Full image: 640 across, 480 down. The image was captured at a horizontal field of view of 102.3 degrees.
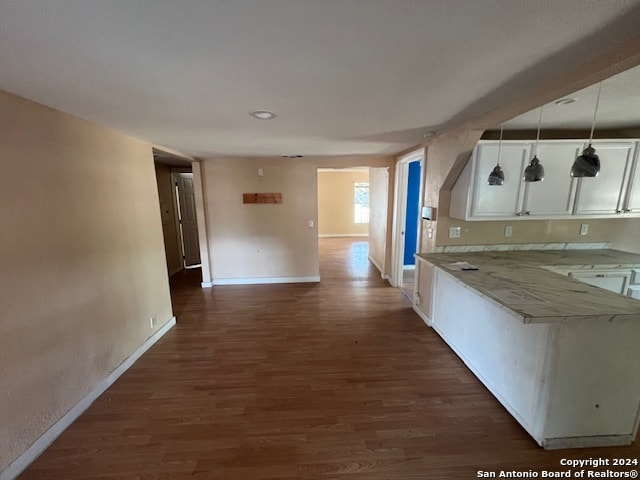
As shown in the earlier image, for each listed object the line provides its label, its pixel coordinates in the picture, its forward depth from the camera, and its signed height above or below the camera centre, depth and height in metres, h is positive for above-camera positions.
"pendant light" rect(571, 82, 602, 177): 1.66 +0.24
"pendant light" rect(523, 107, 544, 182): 2.04 +0.23
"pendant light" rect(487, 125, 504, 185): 2.35 +0.23
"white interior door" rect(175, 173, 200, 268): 5.51 -0.33
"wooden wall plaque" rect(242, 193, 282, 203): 4.49 +0.12
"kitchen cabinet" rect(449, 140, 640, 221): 2.54 +0.16
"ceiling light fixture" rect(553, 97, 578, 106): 1.86 +0.74
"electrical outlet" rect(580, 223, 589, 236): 2.99 -0.32
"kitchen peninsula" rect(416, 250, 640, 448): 1.54 -1.00
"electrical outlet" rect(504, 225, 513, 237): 3.00 -0.33
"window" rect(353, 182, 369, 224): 9.16 +0.05
